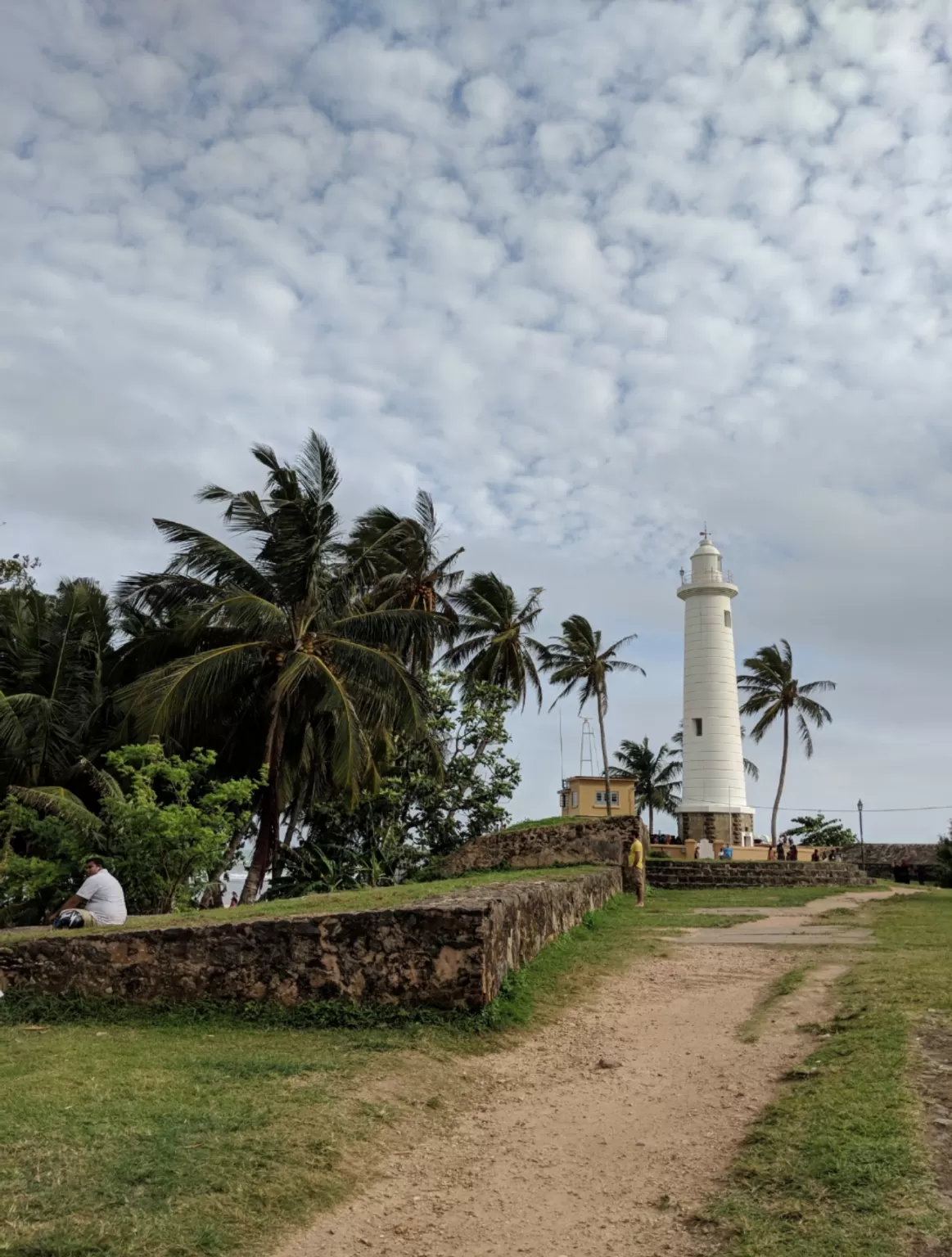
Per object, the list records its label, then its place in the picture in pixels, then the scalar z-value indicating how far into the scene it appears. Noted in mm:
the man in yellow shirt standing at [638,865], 17814
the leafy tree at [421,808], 21594
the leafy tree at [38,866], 13453
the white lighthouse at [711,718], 34750
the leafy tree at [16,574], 24266
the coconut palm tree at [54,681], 19391
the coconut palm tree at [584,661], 40281
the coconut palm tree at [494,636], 29516
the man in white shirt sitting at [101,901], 8914
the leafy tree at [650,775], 54469
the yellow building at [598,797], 33781
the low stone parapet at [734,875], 24312
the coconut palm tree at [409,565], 24609
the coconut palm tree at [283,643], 18547
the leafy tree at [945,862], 24578
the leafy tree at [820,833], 45812
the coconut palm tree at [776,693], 41812
